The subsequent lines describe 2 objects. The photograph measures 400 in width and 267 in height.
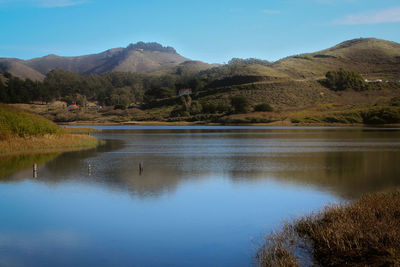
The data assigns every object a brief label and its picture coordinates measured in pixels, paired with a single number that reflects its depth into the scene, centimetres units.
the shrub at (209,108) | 12331
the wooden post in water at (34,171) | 2382
